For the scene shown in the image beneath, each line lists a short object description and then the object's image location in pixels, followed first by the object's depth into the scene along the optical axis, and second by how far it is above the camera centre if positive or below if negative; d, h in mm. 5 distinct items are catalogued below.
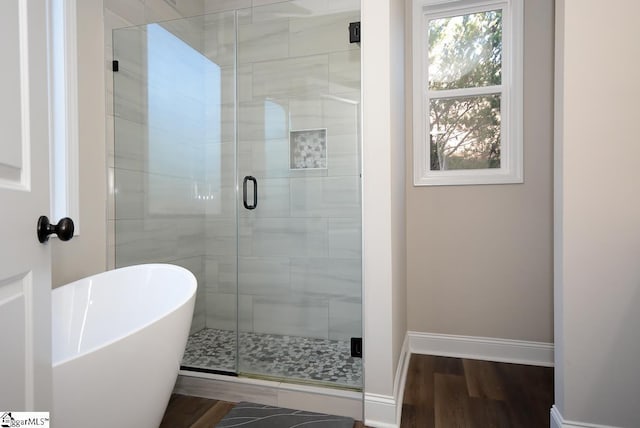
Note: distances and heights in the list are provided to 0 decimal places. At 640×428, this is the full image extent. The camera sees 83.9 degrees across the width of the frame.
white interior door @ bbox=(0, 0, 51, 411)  699 -3
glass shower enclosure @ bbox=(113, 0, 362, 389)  2205 +217
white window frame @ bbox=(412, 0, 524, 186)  2326 +746
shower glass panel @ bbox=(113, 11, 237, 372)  2180 +310
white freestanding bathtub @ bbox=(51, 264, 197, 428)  898 -440
